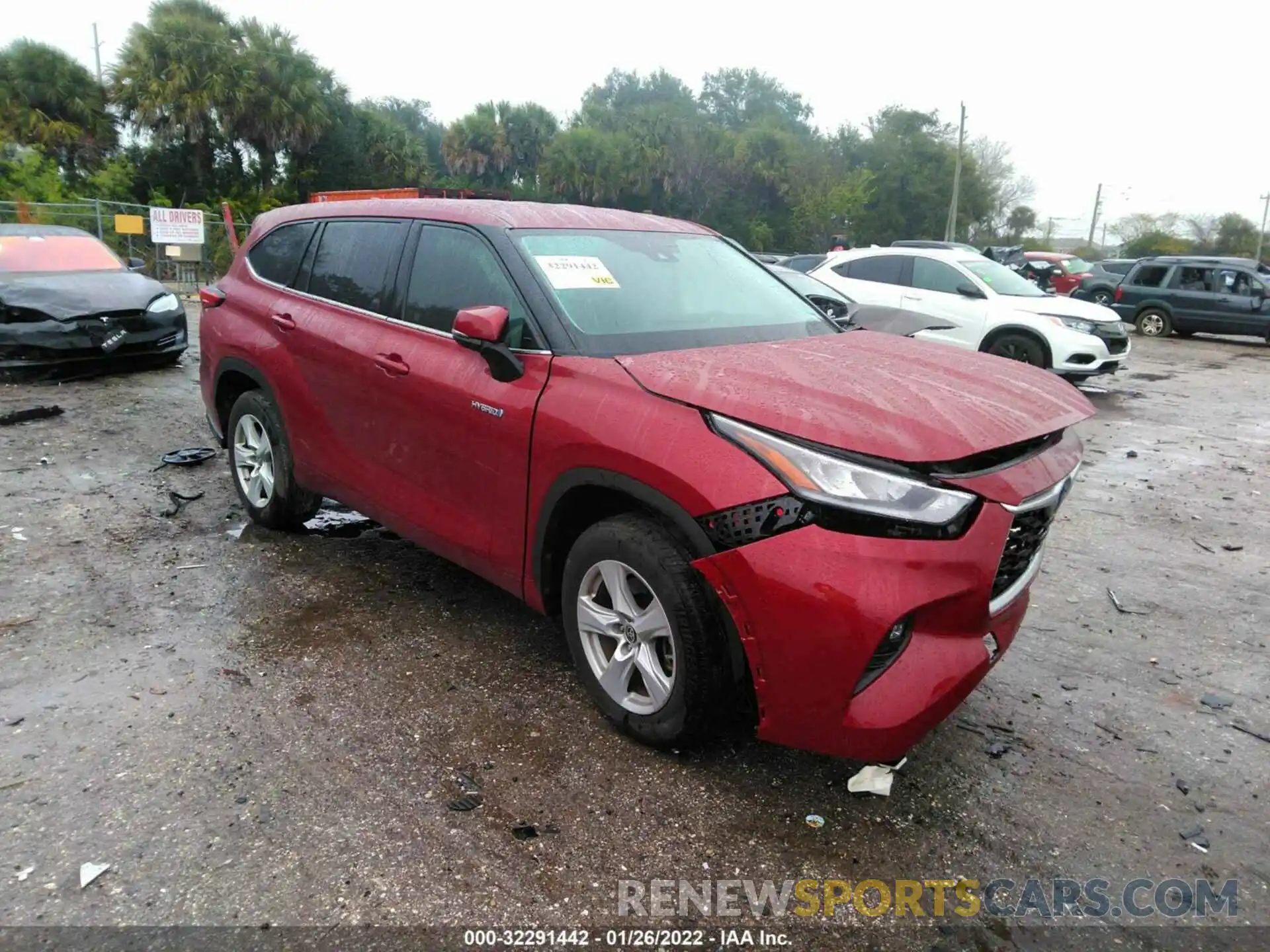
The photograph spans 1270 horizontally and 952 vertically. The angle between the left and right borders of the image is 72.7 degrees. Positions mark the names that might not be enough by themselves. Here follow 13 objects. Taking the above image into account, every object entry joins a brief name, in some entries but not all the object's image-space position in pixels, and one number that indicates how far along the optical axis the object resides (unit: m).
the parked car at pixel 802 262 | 14.92
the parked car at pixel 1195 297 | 17.28
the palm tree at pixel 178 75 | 30.44
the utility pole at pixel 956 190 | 47.00
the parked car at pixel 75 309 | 8.45
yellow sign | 19.48
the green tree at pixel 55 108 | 30.72
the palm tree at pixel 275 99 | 32.03
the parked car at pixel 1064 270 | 22.97
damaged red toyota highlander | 2.41
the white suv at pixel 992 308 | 10.54
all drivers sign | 19.41
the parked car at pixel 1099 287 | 20.11
